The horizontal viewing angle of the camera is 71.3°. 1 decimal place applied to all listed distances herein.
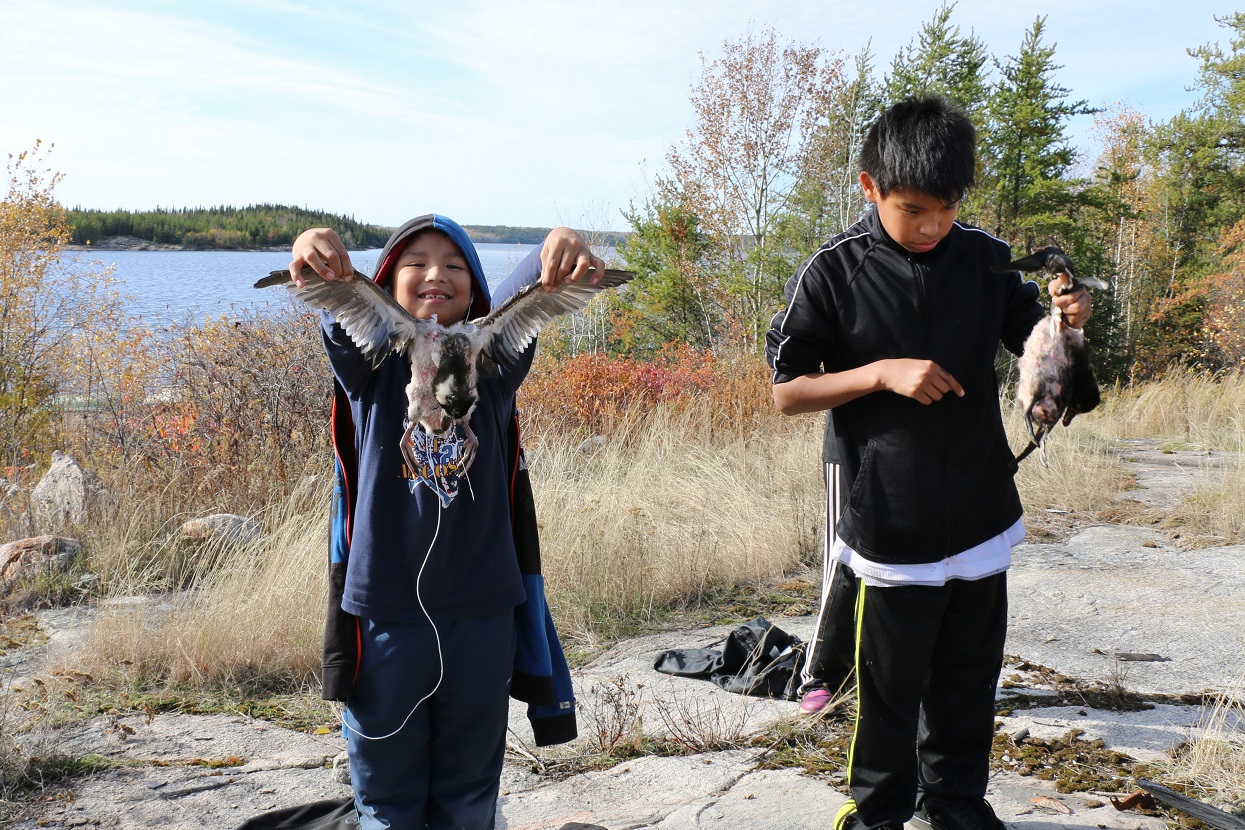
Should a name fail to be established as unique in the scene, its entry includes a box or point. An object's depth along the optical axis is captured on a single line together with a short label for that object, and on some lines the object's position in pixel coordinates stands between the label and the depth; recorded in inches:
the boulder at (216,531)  235.3
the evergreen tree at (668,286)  821.2
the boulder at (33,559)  221.3
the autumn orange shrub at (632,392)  381.7
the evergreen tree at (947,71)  751.1
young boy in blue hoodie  86.0
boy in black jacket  93.8
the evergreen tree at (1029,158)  717.9
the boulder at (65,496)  254.8
